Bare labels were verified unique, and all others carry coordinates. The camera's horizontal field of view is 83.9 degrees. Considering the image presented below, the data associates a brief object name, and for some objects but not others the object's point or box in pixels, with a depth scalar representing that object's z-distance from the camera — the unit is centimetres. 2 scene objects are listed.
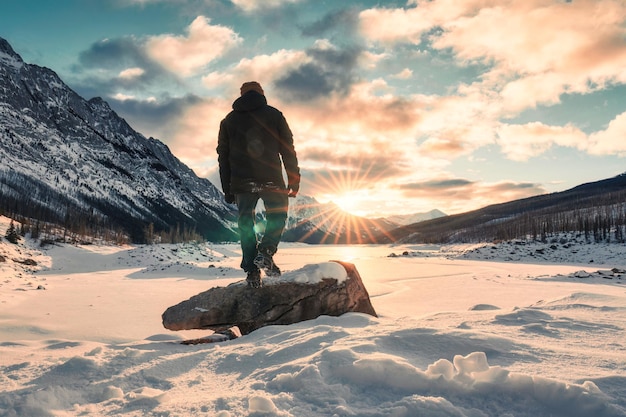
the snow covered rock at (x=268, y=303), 561
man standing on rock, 523
